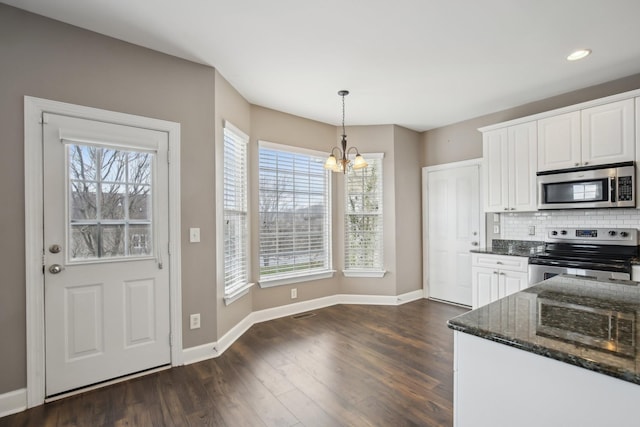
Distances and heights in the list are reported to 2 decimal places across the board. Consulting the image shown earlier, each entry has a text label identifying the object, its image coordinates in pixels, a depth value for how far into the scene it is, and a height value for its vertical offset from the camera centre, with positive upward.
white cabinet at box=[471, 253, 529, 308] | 3.41 -0.74
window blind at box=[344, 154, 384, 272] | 4.62 -0.06
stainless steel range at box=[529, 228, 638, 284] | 2.84 -0.45
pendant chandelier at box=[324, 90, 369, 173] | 3.14 +0.52
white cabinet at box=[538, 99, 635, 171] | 2.93 +0.77
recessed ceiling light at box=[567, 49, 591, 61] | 2.65 +1.39
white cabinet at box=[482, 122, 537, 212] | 3.54 +0.54
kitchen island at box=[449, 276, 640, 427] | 0.84 -0.47
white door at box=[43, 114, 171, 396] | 2.23 -0.28
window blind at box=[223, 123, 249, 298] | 3.25 +0.01
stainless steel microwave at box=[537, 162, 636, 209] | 2.93 +0.25
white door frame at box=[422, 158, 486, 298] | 4.89 -0.28
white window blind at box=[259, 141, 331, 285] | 3.91 +0.02
